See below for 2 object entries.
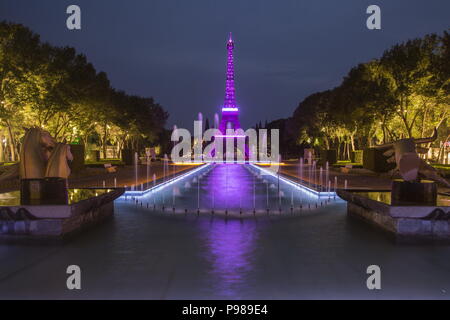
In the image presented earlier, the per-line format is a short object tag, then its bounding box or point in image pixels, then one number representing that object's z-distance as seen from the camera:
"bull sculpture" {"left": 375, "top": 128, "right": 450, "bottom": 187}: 12.64
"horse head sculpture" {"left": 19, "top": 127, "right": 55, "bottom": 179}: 13.02
